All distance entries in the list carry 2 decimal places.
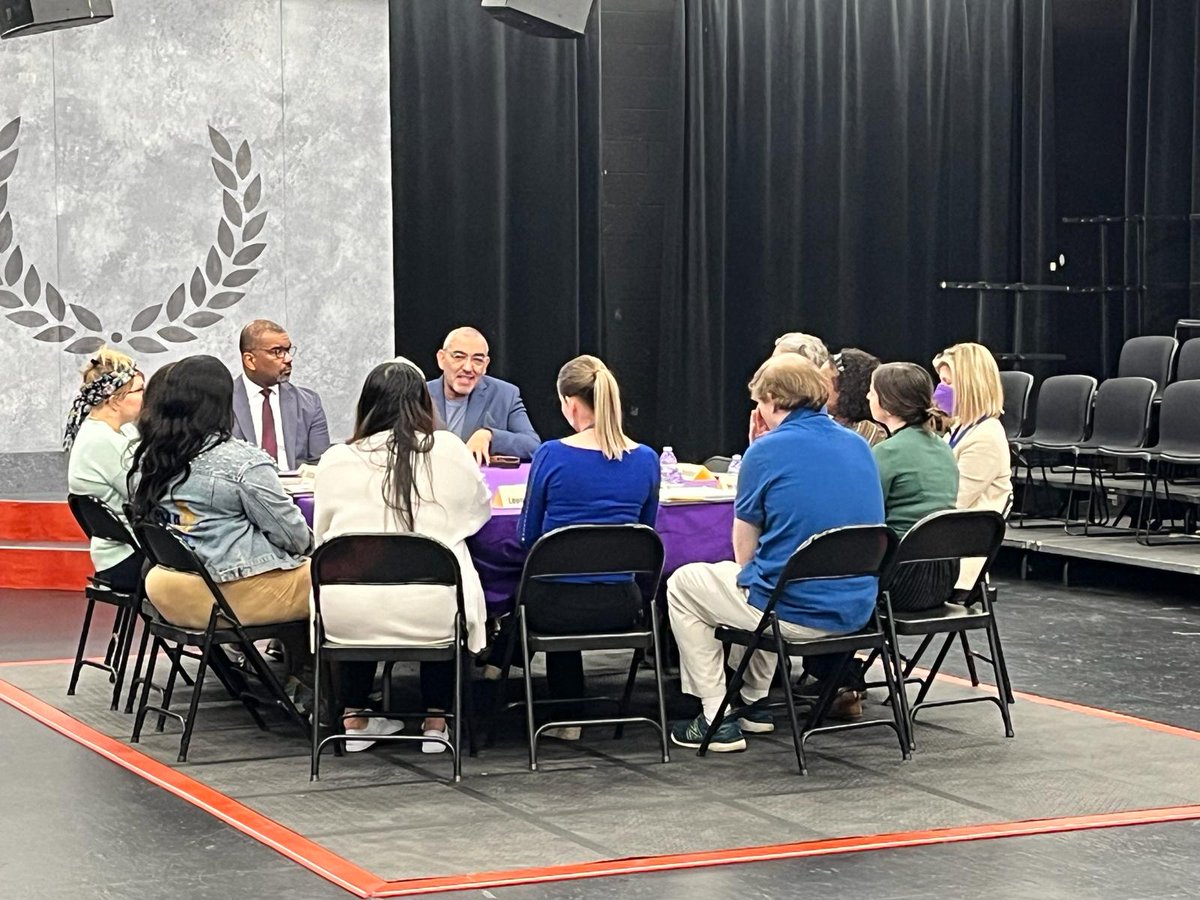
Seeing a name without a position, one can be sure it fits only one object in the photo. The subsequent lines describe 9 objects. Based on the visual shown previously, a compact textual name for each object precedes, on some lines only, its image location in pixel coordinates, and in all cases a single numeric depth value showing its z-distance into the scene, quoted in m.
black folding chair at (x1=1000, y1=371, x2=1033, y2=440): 10.12
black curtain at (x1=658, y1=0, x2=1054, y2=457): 11.20
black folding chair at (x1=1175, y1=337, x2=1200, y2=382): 9.73
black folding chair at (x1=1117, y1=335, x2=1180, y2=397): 10.10
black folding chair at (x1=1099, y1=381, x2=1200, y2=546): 8.78
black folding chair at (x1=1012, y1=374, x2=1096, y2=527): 9.63
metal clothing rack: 11.15
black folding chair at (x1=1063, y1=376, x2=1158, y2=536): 9.19
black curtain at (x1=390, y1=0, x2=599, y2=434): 10.52
